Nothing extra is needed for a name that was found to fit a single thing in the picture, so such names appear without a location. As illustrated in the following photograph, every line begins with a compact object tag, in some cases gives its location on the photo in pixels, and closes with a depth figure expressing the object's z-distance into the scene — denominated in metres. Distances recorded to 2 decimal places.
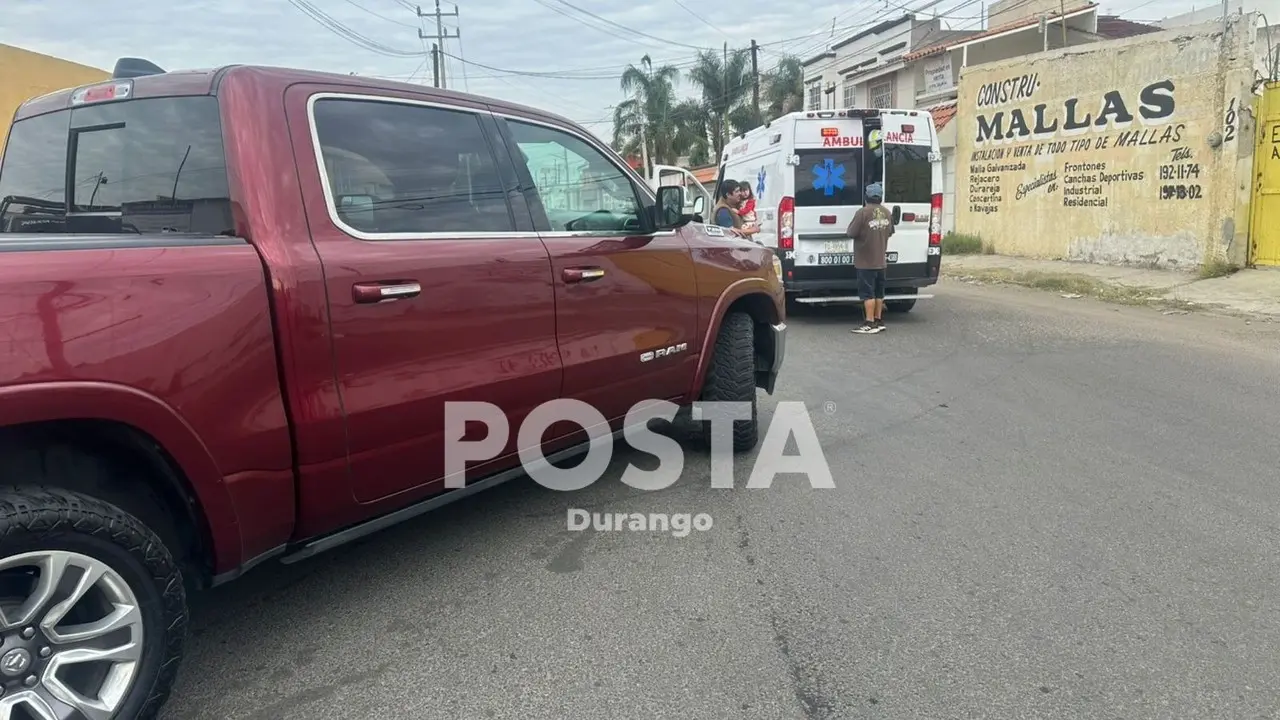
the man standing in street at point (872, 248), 9.46
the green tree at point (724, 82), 40.28
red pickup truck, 2.22
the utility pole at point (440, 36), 35.62
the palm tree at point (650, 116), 41.19
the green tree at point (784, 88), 41.22
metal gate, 12.26
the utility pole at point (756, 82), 39.09
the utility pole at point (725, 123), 40.56
